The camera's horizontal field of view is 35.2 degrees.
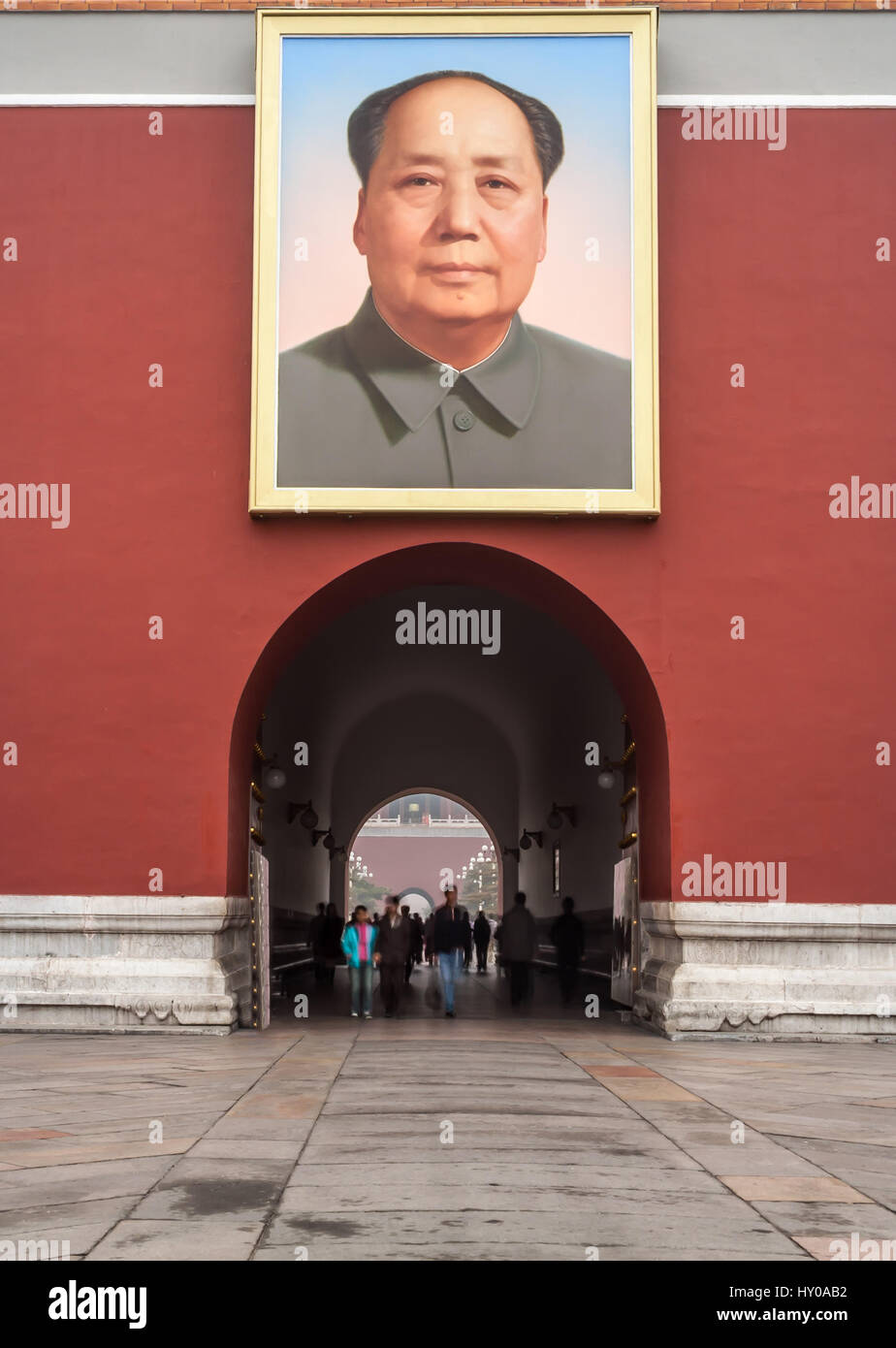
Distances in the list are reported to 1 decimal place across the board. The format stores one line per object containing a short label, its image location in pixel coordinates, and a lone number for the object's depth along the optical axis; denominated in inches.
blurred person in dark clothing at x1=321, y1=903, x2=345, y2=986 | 709.9
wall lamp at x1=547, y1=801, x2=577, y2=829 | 711.7
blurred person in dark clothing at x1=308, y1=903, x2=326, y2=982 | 716.7
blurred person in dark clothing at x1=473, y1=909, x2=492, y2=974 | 956.0
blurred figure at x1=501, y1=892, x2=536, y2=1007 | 578.9
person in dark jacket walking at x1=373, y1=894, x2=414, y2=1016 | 510.3
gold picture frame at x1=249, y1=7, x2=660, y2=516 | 414.0
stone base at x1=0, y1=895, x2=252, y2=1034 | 395.5
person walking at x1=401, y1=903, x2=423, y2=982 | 842.8
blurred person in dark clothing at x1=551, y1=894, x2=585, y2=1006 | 662.5
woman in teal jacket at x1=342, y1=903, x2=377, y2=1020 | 504.1
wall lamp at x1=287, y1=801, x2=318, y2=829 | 726.5
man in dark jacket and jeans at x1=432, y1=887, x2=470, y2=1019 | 521.3
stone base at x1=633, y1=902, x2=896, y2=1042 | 393.7
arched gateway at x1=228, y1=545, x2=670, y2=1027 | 438.3
